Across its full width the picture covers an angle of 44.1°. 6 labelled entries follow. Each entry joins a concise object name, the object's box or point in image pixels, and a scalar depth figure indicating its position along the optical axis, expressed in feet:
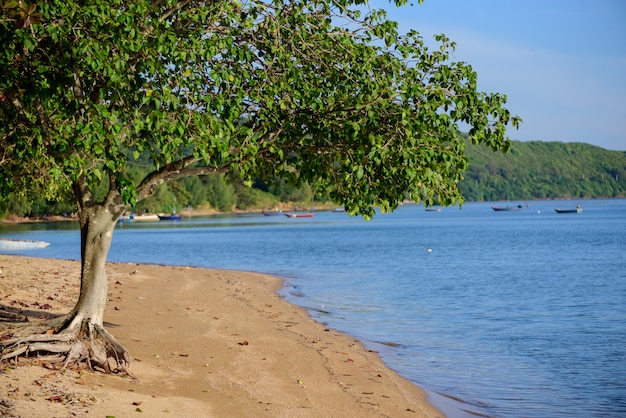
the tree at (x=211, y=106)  37.63
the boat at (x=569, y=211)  594.98
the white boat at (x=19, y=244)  190.08
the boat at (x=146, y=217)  521.74
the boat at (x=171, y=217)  521.24
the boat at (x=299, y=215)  577.84
